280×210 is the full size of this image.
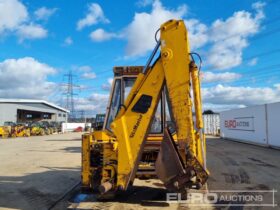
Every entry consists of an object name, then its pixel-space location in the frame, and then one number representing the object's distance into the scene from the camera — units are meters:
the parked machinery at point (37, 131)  30.62
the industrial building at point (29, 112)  35.60
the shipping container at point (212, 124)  28.78
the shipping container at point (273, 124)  13.22
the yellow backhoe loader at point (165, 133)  3.51
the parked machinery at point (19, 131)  28.28
